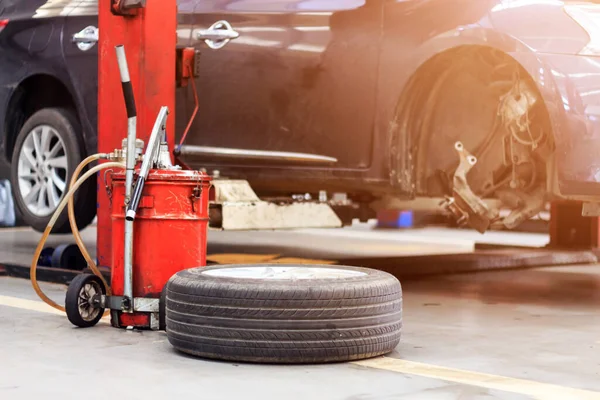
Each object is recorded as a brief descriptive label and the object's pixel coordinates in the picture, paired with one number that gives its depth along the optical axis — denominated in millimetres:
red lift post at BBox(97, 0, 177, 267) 6262
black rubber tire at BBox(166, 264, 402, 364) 4582
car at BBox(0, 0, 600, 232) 6443
